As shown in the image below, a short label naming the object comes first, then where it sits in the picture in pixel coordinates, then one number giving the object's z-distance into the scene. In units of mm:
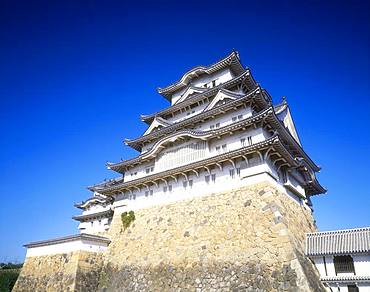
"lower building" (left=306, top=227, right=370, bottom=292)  16420
